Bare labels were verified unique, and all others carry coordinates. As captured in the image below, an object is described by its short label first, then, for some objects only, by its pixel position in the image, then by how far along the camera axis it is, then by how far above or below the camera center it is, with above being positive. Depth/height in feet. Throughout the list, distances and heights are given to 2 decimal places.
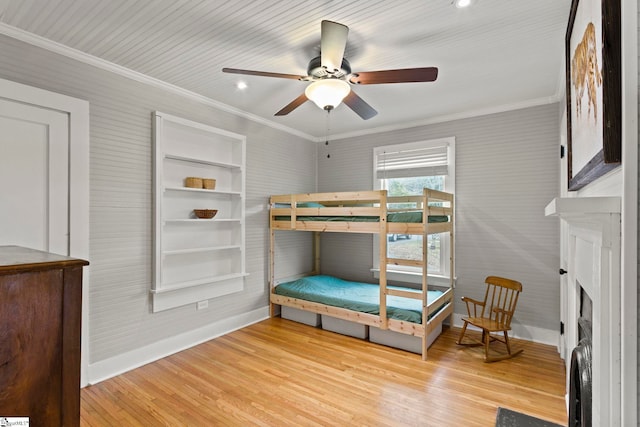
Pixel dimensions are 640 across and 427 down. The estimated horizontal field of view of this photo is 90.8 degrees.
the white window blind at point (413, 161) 13.41 +2.41
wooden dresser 2.79 -1.16
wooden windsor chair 9.92 -3.44
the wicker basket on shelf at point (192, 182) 11.01 +1.17
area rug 6.40 -4.25
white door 7.33 +0.94
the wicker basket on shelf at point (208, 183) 11.37 +1.16
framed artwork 2.84 +1.45
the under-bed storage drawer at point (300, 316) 13.10 -4.31
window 13.30 +1.67
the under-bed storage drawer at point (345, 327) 11.83 -4.32
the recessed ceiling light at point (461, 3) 6.19 +4.21
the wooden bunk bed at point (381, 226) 10.42 -0.42
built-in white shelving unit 10.19 +0.01
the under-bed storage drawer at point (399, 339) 10.62 -4.34
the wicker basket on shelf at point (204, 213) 11.15 +0.08
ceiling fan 6.51 +3.21
